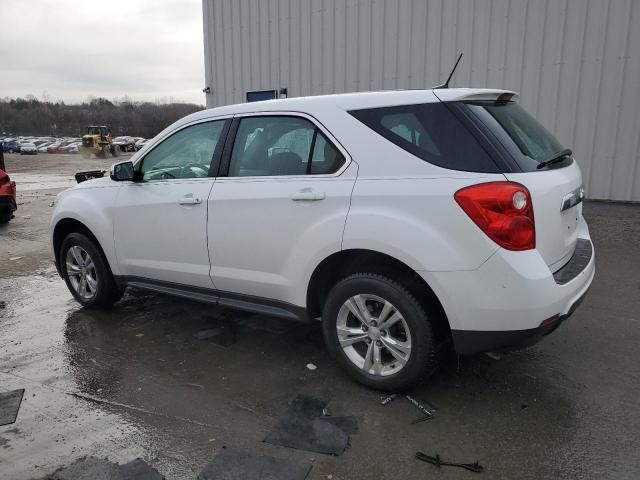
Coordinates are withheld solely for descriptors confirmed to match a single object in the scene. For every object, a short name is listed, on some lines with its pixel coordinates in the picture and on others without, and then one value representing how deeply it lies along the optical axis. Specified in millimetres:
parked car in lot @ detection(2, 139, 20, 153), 55141
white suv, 2758
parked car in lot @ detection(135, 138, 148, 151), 55197
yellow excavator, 43438
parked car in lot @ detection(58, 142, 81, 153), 56709
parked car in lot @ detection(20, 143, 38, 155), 50538
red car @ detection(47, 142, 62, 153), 56828
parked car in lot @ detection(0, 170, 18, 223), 9117
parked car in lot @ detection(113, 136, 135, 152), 50744
